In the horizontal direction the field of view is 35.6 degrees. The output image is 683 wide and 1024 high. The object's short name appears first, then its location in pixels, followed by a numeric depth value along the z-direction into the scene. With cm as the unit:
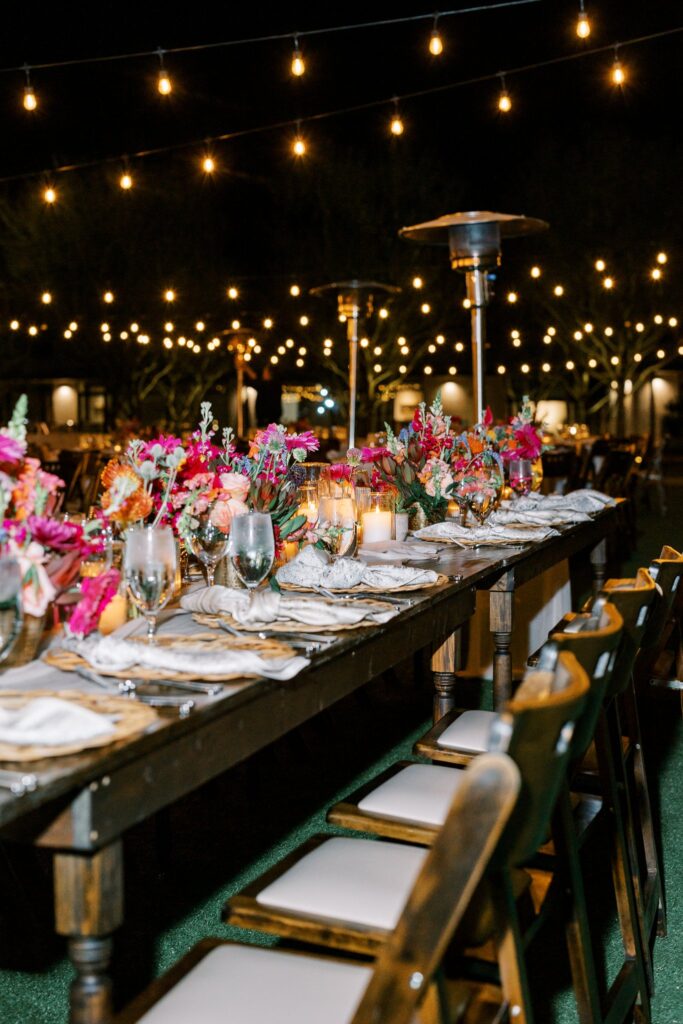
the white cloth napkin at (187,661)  165
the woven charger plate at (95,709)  128
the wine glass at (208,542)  246
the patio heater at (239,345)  1248
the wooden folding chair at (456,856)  133
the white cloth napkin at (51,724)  132
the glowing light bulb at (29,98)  691
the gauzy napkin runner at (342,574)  243
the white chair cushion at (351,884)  166
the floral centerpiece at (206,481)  219
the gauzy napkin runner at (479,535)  348
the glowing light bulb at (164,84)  711
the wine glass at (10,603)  158
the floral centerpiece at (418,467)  386
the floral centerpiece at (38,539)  173
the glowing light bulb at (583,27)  634
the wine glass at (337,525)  265
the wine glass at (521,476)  480
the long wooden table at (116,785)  130
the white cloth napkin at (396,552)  302
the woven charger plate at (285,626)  196
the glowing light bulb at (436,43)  643
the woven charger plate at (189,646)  164
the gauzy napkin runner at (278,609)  200
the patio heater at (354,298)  799
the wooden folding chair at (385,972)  113
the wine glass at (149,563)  183
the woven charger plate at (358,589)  241
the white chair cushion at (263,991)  140
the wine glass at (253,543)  214
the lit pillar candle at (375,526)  335
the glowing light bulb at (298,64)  680
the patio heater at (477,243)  569
